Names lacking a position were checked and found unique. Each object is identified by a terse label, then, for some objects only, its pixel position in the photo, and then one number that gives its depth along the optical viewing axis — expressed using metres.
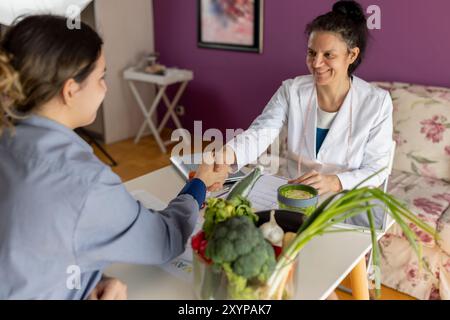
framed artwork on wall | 3.74
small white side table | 4.04
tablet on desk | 1.68
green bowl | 1.30
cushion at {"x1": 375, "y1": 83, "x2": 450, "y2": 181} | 2.53
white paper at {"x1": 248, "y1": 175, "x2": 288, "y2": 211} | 1.47
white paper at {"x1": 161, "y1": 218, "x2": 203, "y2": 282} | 1.12
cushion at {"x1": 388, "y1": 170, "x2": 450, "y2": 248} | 2.15
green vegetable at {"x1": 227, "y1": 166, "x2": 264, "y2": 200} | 1.36
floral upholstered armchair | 2.15
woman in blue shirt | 0.88
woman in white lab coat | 1.83
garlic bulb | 1.04
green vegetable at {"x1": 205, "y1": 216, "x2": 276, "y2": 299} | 0.87
